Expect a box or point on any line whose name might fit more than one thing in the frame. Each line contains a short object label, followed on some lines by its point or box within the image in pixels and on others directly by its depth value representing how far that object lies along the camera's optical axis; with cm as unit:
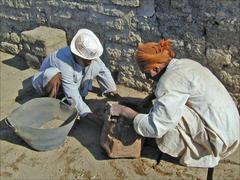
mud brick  224
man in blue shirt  247
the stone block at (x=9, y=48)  355
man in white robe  205
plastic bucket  227
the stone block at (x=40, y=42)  309
